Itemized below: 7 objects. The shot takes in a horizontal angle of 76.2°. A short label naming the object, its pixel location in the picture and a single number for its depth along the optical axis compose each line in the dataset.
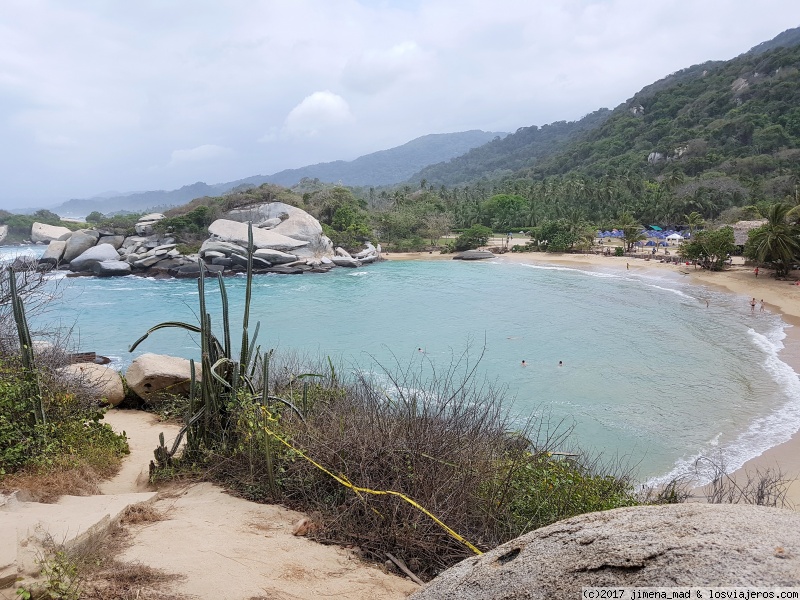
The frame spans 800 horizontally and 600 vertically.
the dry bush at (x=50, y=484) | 4.95
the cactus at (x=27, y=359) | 6.16
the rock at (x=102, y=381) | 8.63
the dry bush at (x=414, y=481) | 4.25
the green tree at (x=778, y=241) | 29.72
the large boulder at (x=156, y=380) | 10.34
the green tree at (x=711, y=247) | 34.38
